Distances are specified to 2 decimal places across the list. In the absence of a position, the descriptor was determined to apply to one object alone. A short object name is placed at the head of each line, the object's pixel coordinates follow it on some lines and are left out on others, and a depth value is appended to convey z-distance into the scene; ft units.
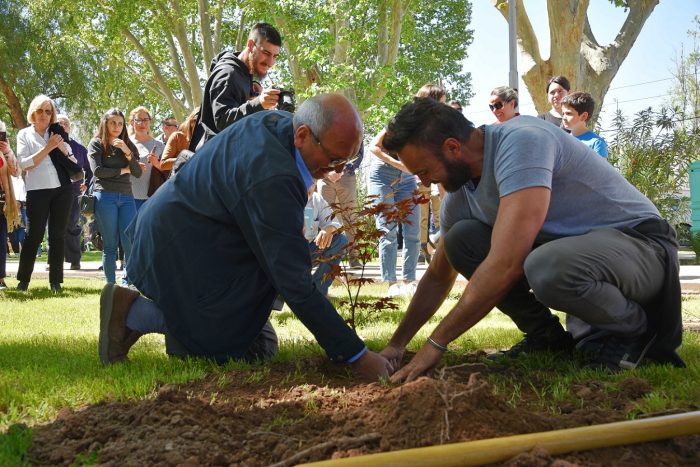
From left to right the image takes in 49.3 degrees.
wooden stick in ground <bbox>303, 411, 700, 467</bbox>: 6.90
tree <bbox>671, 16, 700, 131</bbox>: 107.14
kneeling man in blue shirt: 11.43
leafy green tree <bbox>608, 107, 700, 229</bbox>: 51.83
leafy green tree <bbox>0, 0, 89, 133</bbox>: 101.76
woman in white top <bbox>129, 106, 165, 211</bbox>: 30.53
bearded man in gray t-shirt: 10.82
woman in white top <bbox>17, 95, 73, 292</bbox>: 27.73
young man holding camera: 18.47
